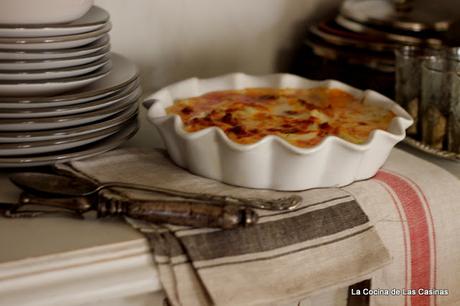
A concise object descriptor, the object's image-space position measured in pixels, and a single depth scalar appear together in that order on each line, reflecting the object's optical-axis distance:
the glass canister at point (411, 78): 1.24
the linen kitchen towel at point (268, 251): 0.97
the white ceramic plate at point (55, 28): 1.07
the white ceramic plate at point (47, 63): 1.08
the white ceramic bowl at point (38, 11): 1.07
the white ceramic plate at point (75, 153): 1.10
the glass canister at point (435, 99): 1.21
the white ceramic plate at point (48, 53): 1.07
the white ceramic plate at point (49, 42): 1.07
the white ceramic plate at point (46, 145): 1.09
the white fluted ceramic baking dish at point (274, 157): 1.05
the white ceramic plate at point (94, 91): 1.08
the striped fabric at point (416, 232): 1.08
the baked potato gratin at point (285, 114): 1.09
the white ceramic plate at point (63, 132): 1.09
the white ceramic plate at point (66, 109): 1.08
